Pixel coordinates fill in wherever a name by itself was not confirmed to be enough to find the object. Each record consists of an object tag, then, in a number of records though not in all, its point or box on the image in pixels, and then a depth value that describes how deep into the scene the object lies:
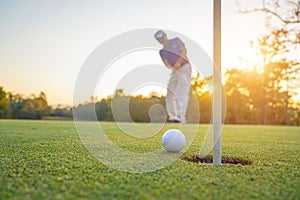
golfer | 6.83
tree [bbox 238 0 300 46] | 13.72
